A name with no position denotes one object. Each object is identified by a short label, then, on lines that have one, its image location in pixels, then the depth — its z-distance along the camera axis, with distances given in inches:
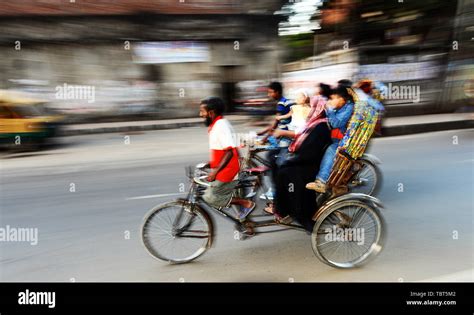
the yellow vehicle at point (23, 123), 431.5
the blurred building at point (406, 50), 671.1
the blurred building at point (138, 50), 735.1
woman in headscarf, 173.0
